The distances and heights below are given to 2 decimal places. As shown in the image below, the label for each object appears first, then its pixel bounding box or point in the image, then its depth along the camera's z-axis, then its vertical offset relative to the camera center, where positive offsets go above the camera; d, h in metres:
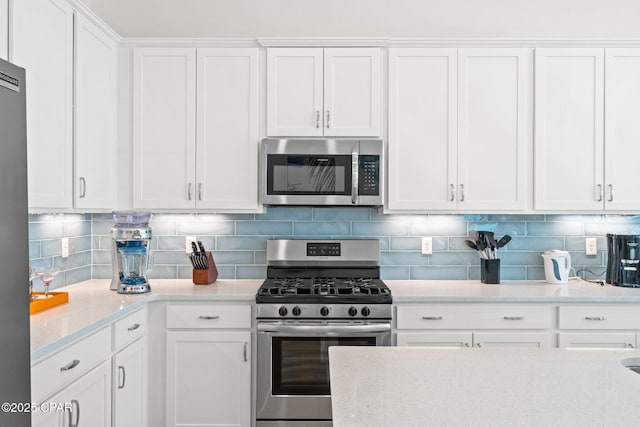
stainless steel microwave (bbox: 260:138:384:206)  3.12 +0.22
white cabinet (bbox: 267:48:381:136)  3.15 +0.70
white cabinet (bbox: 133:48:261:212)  3.16 +0.47
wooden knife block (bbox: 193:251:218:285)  3.24 -0.43
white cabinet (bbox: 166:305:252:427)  2.87 -0.92
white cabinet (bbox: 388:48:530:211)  3.15 +0.49
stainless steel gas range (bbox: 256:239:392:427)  2.80 -0.72
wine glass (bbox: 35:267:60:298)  2.49 -0.33
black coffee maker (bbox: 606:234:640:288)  3.15 -0.30
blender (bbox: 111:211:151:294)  2.92 -0.29
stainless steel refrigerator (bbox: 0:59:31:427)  1.29 -0.11
